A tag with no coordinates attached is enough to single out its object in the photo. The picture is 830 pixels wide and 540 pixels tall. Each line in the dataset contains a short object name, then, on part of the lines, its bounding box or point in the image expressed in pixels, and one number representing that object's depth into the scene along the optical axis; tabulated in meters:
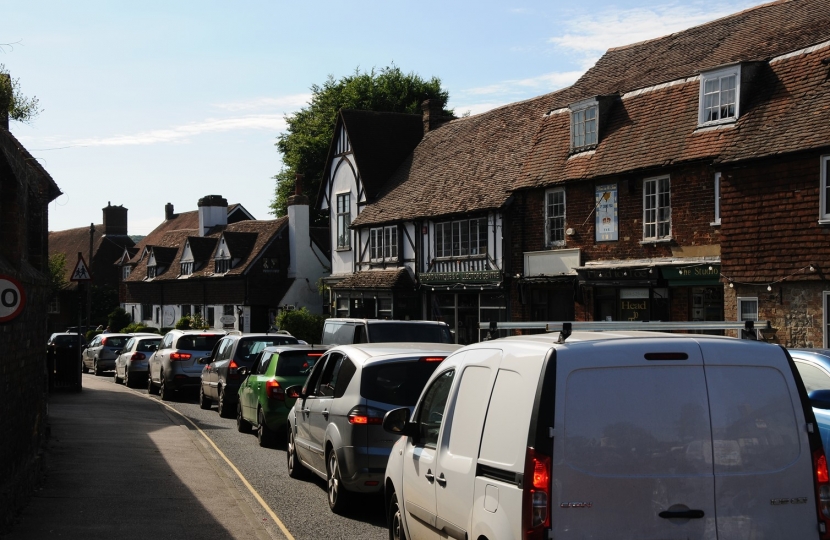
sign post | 26.47
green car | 15.40
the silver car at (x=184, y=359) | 25.16
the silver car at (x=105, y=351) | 38.72
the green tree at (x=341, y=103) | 55.31
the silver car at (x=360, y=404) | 9.98
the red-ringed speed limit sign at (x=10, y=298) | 8.36
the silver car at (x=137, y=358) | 31.22
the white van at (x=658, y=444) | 5.18
